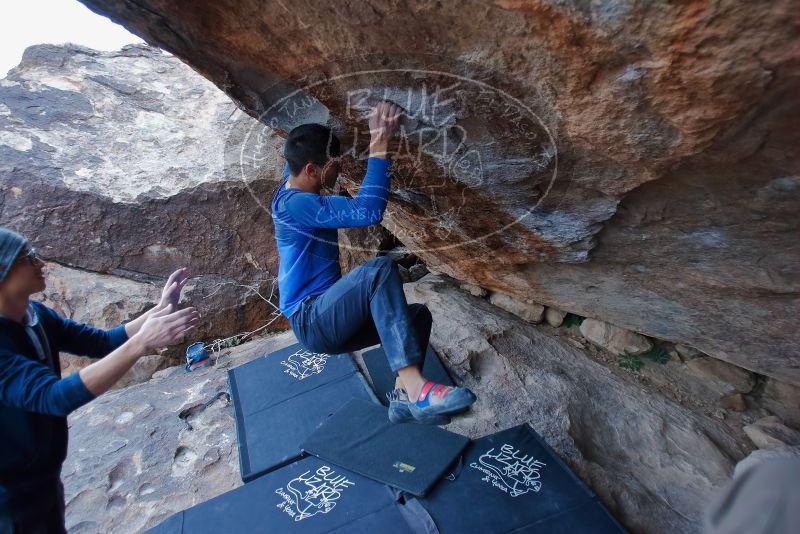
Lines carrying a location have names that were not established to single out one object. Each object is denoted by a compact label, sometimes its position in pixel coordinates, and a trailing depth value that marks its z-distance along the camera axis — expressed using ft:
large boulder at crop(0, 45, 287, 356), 13.67
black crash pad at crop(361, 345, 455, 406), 9.91
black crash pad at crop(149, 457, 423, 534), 7.13
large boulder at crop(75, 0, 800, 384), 4.07
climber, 6.58
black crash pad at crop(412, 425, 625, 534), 6.56
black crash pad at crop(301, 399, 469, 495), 7.67
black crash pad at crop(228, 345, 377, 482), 9.03
